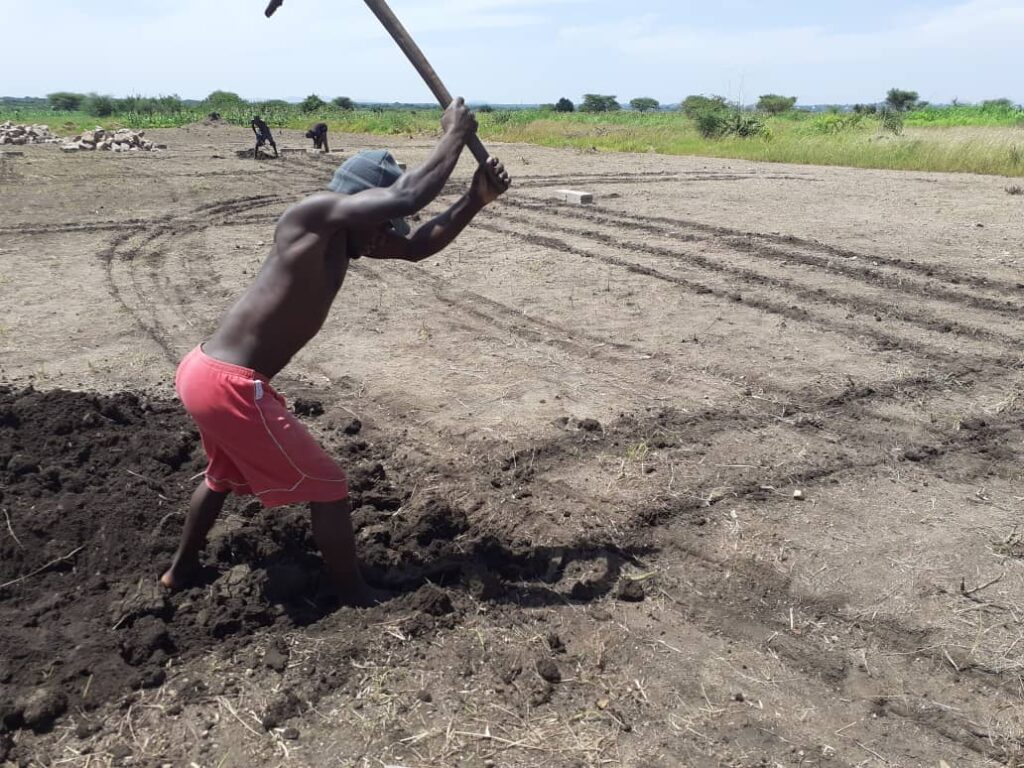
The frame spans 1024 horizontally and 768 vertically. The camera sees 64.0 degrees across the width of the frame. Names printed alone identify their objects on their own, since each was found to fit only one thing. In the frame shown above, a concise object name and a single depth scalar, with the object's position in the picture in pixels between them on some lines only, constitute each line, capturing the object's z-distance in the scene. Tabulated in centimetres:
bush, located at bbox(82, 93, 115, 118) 6544
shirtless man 293
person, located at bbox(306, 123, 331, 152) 2328
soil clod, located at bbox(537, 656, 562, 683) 286
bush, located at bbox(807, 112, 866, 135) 2756
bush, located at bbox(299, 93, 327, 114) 6053
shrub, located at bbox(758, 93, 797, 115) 6172
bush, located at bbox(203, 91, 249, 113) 6500
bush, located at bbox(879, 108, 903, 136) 2422
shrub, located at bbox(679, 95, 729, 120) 3253
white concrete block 1325
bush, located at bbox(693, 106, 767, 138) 2811
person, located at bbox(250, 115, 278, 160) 2153
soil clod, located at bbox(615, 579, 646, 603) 337
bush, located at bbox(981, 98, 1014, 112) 4758
